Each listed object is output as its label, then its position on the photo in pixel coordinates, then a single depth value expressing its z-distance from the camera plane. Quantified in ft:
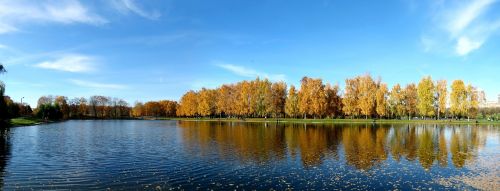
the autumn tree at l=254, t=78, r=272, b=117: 436.76
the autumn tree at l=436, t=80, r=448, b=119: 382.24
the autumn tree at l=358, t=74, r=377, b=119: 379.55
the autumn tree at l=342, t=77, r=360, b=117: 393.09
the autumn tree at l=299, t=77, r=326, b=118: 392.27
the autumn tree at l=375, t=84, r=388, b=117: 378.73
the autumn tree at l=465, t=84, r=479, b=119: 369.61
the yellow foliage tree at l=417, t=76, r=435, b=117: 376.27
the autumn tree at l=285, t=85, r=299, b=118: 415.40
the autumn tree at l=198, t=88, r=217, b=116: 520.42
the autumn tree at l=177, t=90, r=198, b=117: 566.35
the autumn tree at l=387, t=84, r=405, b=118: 388.98
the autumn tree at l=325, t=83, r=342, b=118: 411.34
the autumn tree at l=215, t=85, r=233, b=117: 483.10
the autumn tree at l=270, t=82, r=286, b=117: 436.76
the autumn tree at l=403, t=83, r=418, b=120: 391.04
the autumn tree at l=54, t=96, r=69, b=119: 629.02
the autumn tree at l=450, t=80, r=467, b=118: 370.10
